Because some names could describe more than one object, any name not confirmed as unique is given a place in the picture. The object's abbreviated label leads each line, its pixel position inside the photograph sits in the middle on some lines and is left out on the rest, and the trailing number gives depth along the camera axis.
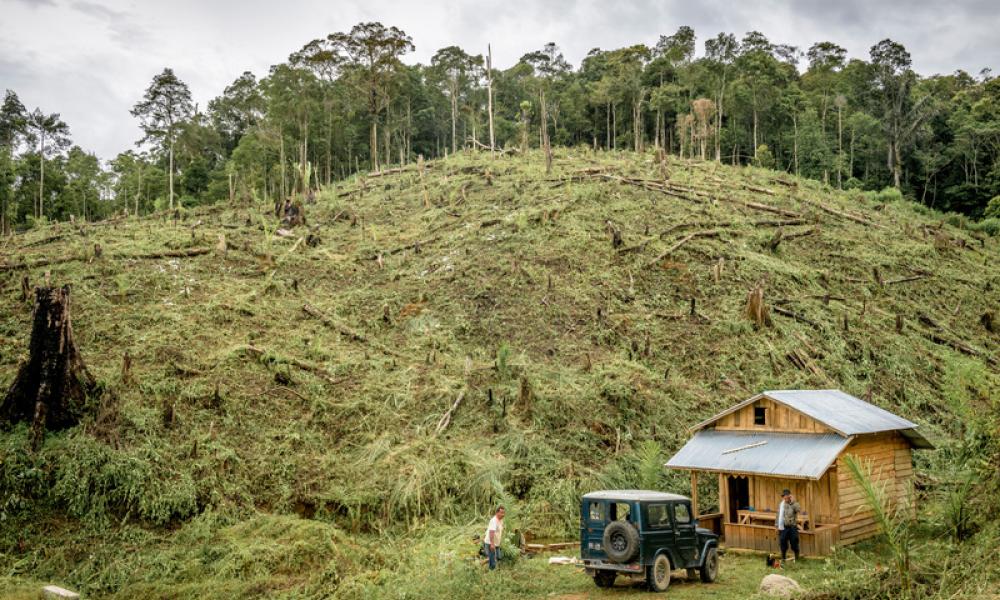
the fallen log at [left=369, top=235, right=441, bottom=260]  28.02
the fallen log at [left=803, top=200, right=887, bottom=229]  33.91
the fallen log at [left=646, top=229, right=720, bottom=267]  26.09
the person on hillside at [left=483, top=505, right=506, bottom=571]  12.20
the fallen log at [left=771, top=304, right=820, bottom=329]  23.53
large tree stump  14.00
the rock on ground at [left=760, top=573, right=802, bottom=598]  9.94
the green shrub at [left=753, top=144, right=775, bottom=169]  50.05
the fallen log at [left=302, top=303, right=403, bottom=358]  20.70
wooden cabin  13.30
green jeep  10.70
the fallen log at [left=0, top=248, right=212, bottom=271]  21.59
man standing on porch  12.30
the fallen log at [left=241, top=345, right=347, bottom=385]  18.53
